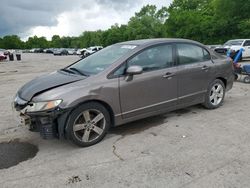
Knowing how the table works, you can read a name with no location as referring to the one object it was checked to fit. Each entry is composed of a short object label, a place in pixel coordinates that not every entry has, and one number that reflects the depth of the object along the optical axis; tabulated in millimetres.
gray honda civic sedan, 2654
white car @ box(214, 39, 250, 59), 12087
